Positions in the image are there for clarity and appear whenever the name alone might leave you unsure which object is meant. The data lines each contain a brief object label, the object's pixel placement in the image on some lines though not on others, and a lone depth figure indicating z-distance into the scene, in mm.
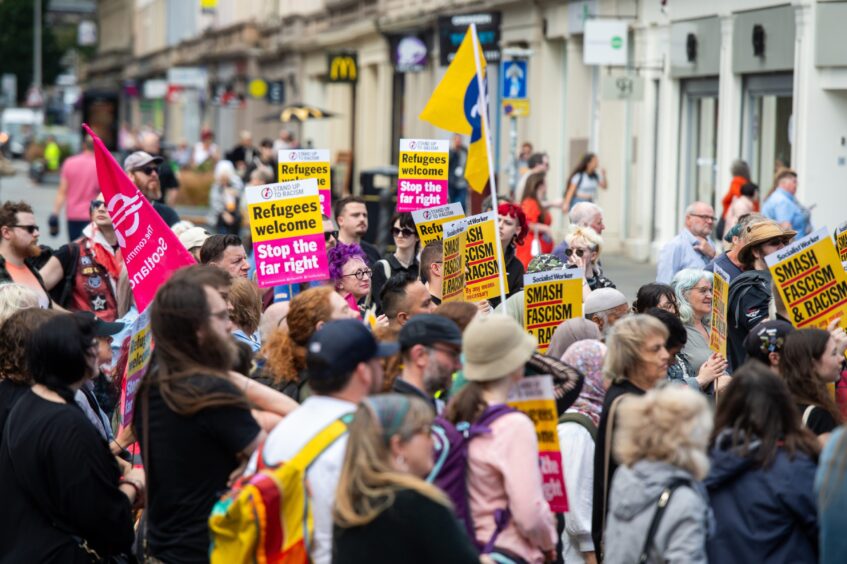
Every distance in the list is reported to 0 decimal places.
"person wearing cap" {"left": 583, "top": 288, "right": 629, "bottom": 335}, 15547
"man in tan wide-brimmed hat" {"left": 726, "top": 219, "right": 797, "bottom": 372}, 16894
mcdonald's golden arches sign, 73020
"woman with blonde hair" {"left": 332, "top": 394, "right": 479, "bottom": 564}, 8583
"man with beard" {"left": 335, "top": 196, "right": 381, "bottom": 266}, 21235
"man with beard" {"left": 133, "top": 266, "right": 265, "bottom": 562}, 9923
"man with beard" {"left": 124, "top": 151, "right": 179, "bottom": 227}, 21938
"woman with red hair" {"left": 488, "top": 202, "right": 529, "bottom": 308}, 20346
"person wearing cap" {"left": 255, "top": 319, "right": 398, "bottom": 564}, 9249
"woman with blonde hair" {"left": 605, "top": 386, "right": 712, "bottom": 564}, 9514
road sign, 41926
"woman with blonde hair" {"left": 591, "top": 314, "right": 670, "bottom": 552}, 12000
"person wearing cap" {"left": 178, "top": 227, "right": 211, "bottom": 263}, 19057
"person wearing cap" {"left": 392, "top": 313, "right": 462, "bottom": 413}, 10667
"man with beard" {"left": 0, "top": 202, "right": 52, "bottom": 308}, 18900
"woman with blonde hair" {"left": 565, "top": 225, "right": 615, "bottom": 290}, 19373
